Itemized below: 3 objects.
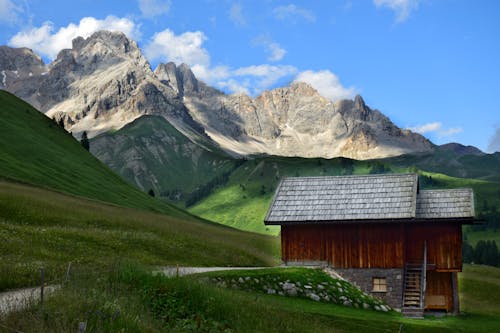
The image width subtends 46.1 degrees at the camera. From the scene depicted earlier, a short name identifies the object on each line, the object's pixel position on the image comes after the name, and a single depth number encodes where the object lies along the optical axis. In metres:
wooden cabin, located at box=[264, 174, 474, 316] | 43.22
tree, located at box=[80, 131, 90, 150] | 171.69
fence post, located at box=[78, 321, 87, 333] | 11.95
